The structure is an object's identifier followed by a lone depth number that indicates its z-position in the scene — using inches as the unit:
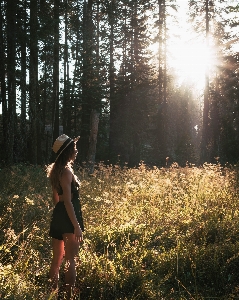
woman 151.3
